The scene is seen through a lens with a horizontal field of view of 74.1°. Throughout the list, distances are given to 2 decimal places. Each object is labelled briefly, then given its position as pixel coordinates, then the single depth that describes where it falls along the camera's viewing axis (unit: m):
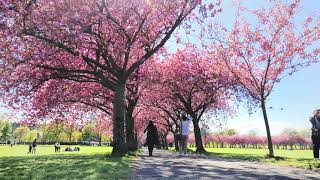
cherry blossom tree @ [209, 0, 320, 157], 15.72
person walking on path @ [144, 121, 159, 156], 12.57
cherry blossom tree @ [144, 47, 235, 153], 20.67
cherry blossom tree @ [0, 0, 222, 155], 9.96
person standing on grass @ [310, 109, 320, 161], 9.22
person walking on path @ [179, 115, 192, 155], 11.61
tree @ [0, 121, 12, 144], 80.12
